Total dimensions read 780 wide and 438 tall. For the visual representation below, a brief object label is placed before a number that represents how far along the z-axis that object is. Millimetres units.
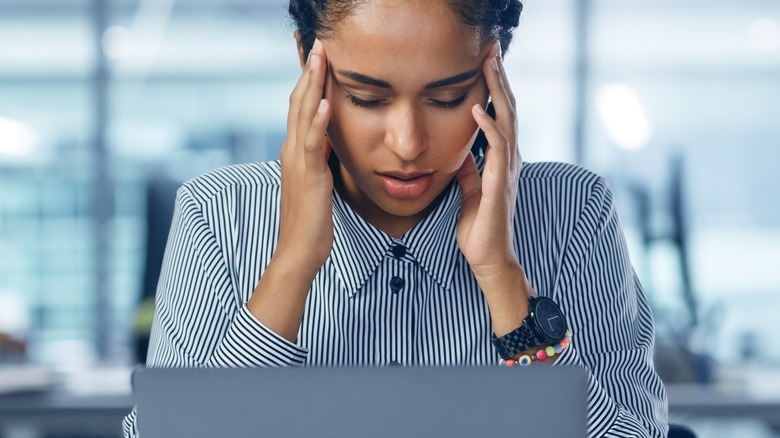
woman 1219
